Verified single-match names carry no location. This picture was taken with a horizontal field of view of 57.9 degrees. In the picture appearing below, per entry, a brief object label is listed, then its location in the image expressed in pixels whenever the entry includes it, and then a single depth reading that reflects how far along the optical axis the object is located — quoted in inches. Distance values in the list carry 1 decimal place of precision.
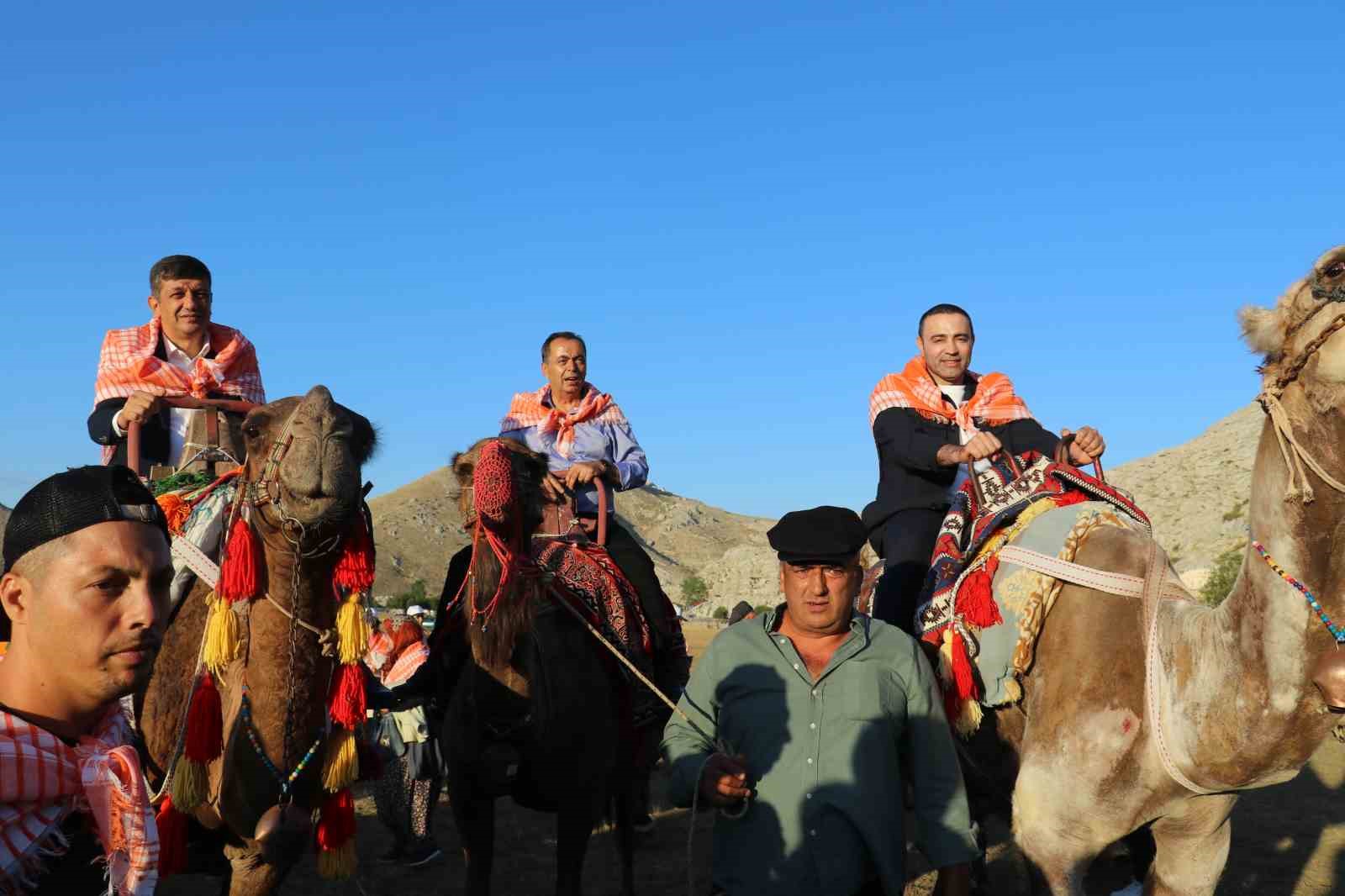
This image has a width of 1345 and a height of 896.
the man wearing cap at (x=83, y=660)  98.2
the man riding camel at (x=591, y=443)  313.1
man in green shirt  157.9
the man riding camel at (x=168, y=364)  247.4
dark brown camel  248.4
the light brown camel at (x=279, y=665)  188.2
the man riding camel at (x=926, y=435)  267.9
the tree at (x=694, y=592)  2256.4
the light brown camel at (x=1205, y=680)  164.2
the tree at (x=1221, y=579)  1048.2
